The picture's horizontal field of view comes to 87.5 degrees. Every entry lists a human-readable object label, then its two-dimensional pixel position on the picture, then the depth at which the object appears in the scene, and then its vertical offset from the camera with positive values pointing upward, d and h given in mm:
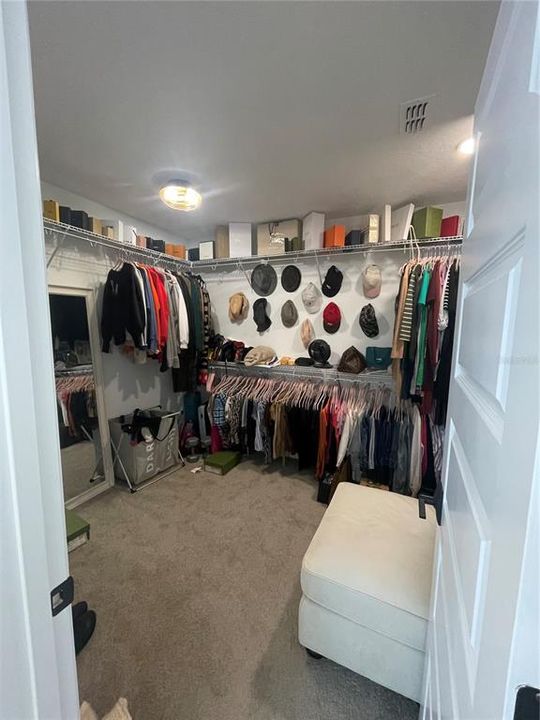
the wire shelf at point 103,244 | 2085 +714
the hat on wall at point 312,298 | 2857 +303
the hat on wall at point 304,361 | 2818 -336
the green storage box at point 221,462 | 2811 -1365
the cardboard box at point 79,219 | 2146 +812
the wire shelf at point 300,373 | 2535 -468
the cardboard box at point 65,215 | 2096 +820
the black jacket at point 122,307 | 2383 +160
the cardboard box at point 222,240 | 3027 +931
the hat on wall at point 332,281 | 2740 +454
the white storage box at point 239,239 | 2902 +907
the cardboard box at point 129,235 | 2519 +819
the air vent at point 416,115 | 1374 +1092
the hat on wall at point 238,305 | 3186 +248
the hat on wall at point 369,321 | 2645 +70
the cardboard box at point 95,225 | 2246 +807
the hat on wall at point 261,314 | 3111 +147
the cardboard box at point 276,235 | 2744 +909
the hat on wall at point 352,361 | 2551 -305
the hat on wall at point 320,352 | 2859 -242
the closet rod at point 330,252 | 2248 +697
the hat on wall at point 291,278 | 2916 +515
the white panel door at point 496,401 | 308 -103
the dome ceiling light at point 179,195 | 2023 +959
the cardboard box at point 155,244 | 2758 +809
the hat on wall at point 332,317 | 2781 +109
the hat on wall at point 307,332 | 2926 -43
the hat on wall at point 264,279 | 3006 +523
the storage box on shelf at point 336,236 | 2535 +829
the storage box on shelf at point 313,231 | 2609 +902
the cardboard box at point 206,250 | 3127 +851
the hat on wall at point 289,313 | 2984 +155
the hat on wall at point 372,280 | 2557 +446
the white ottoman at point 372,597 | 1004 -988
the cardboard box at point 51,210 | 1989 +817
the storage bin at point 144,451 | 2545 -1166
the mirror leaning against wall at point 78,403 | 2312 -666
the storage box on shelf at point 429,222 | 2195 +837
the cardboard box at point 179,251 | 3100 +834
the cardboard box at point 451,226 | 2150 +788
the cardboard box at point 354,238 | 2479 +798
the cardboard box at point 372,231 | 2382 +828
